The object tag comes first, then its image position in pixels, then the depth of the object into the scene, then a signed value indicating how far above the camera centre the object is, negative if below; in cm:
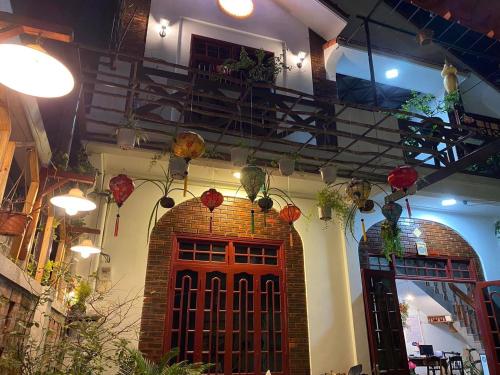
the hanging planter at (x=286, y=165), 561 +256
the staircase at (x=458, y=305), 1188 +147
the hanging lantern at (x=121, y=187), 472 +191
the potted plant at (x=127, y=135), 479 +254
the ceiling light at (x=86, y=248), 480 +123
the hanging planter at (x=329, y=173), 577 +252
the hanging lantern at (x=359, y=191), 519 +205
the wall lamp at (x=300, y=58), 806 +580
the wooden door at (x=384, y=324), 686 +51
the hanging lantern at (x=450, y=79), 529 +352
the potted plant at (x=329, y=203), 620 +229
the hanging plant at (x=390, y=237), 602 +178
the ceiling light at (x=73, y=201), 333 +125
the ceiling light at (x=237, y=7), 768 +649
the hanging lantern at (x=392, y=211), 552 +191
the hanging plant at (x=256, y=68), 601 +441
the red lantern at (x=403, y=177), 482 +206
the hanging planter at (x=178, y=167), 481 +217
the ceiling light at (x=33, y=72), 195 +139
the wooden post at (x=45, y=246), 387 +105
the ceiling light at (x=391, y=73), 847 +578
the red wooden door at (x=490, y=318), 774 +69
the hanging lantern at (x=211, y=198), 541 +204
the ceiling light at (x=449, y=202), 823 +305
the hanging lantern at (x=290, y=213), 586 +199
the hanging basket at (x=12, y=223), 266 +85
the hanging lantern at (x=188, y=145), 432 +219
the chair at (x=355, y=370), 611 -25
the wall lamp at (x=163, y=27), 716 +568
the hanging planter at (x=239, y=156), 531 +255
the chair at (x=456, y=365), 1094 -34
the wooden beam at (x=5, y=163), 281 +135
